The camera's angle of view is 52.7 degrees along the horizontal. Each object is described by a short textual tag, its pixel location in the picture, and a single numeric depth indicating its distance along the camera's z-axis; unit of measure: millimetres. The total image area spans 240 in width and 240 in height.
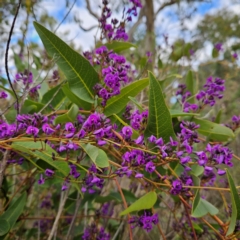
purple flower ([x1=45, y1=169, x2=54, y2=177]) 207
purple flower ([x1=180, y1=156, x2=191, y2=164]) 185
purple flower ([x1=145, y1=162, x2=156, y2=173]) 182
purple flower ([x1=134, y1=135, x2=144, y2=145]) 186
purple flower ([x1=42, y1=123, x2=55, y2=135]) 174
